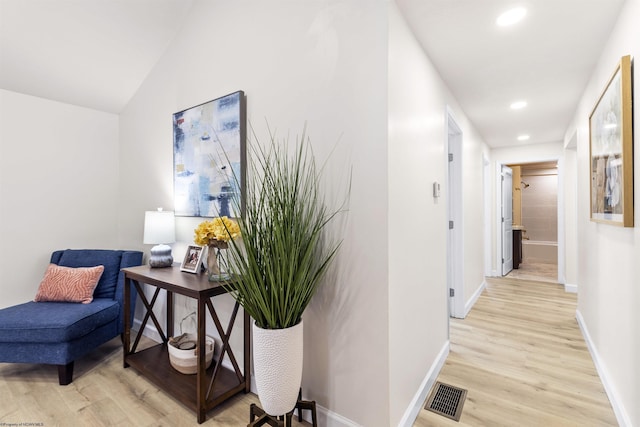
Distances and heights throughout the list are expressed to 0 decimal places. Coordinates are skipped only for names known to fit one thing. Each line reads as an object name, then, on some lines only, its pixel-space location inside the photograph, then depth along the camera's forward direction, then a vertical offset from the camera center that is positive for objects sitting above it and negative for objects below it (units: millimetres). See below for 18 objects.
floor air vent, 1797 -1193
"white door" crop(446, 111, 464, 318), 3094 -35
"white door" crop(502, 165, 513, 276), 5202 -194
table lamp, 2320 -176
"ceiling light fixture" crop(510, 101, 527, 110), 2979 +1041
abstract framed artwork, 2053 +410
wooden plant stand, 1496 -1042
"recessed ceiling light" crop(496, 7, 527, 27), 1648 +1070
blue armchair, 2027 -797
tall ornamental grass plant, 1395 -209
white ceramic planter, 1406 -726
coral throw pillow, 2418 -572
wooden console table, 1690 -1009
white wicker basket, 2020 -987
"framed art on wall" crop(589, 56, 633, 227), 1505 +326
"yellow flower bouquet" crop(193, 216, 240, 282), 1845 -172
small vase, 1852 -320
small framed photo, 2102 -336
